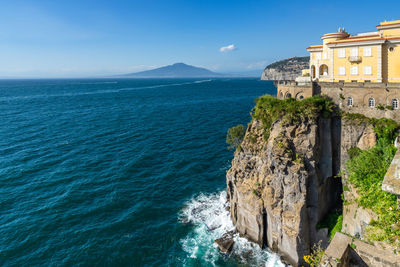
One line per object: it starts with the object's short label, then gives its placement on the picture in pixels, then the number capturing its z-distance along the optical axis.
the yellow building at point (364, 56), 34.22
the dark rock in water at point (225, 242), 33.27
